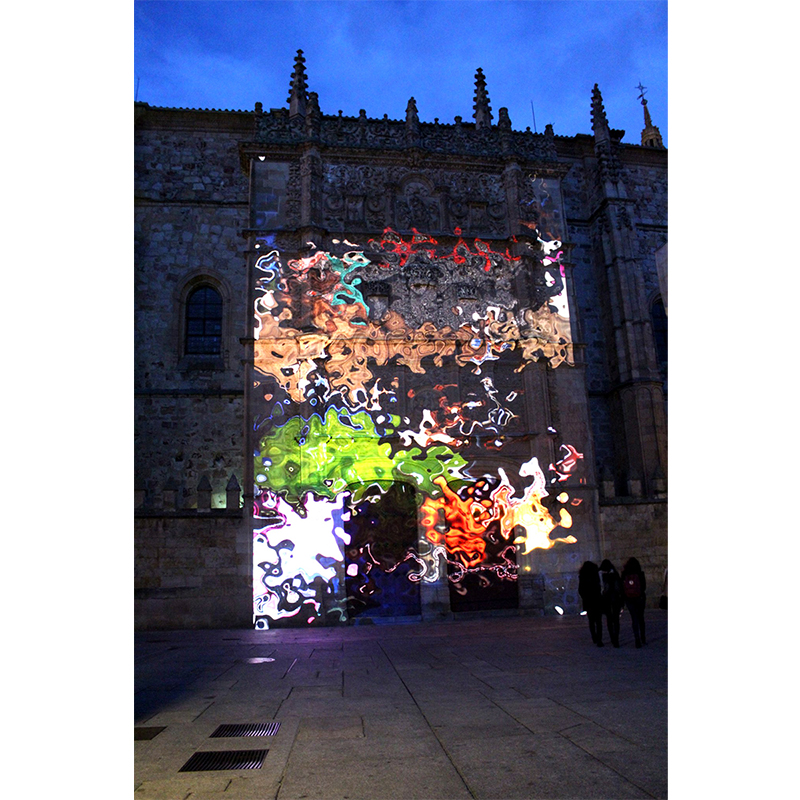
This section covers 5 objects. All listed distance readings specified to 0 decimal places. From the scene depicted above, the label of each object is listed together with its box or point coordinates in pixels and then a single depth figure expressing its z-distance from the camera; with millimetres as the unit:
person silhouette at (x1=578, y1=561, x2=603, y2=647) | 9859
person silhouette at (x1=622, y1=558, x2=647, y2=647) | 9625
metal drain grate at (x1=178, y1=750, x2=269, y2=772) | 3986
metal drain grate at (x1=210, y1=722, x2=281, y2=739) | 4834
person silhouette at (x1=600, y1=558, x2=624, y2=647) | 9727
